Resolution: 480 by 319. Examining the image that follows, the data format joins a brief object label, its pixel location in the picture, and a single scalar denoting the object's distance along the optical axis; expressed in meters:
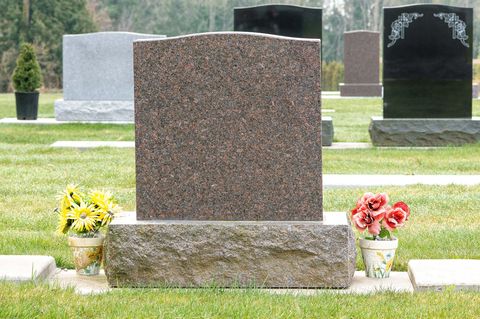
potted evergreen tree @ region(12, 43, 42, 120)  22.78
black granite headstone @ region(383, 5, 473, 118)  16.98
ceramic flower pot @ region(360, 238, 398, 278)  6.75
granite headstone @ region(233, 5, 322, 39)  17.73
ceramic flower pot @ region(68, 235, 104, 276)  6.83
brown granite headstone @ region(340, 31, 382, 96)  38.28
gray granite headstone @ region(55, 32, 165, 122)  22.81
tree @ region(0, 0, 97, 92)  50.53
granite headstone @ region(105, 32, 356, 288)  6.44
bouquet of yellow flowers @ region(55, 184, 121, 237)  6.88
